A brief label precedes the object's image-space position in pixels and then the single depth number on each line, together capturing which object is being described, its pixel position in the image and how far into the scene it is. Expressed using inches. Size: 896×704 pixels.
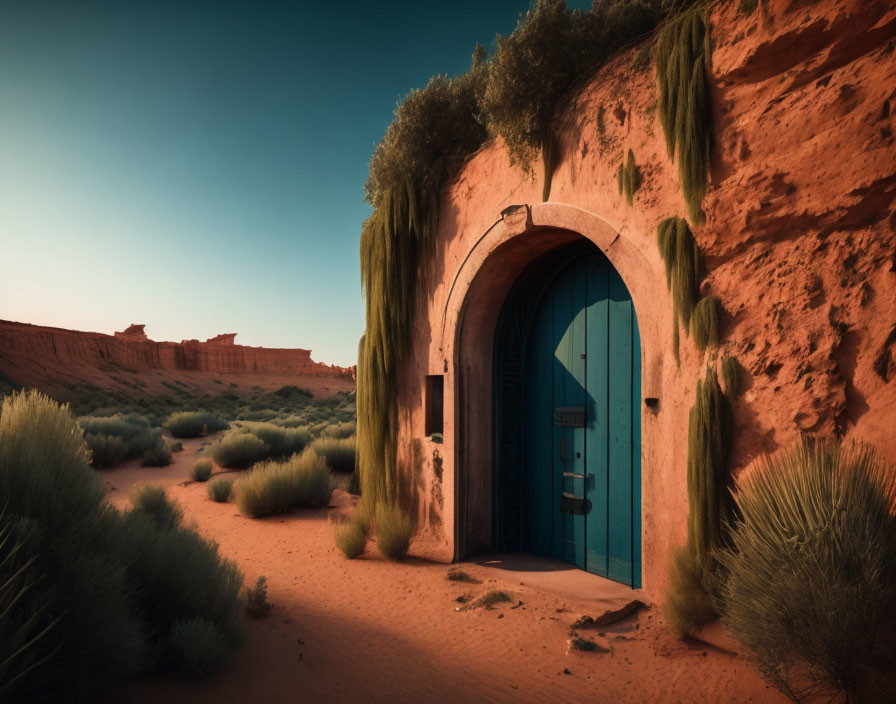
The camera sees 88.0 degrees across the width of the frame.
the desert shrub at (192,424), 606.5
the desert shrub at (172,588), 105.2
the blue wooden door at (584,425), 171.0
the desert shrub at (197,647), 102.7
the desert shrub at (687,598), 118.3
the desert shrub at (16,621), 65.2
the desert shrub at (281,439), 430.0
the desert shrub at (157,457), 427.5
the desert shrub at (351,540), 208.7
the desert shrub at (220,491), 315.6
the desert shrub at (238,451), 393.7
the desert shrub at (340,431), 497.7
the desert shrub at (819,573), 79.8
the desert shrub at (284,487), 275.6
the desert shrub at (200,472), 369.7
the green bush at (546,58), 170.2
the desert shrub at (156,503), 210.9
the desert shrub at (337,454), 376.8
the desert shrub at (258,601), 147.1
